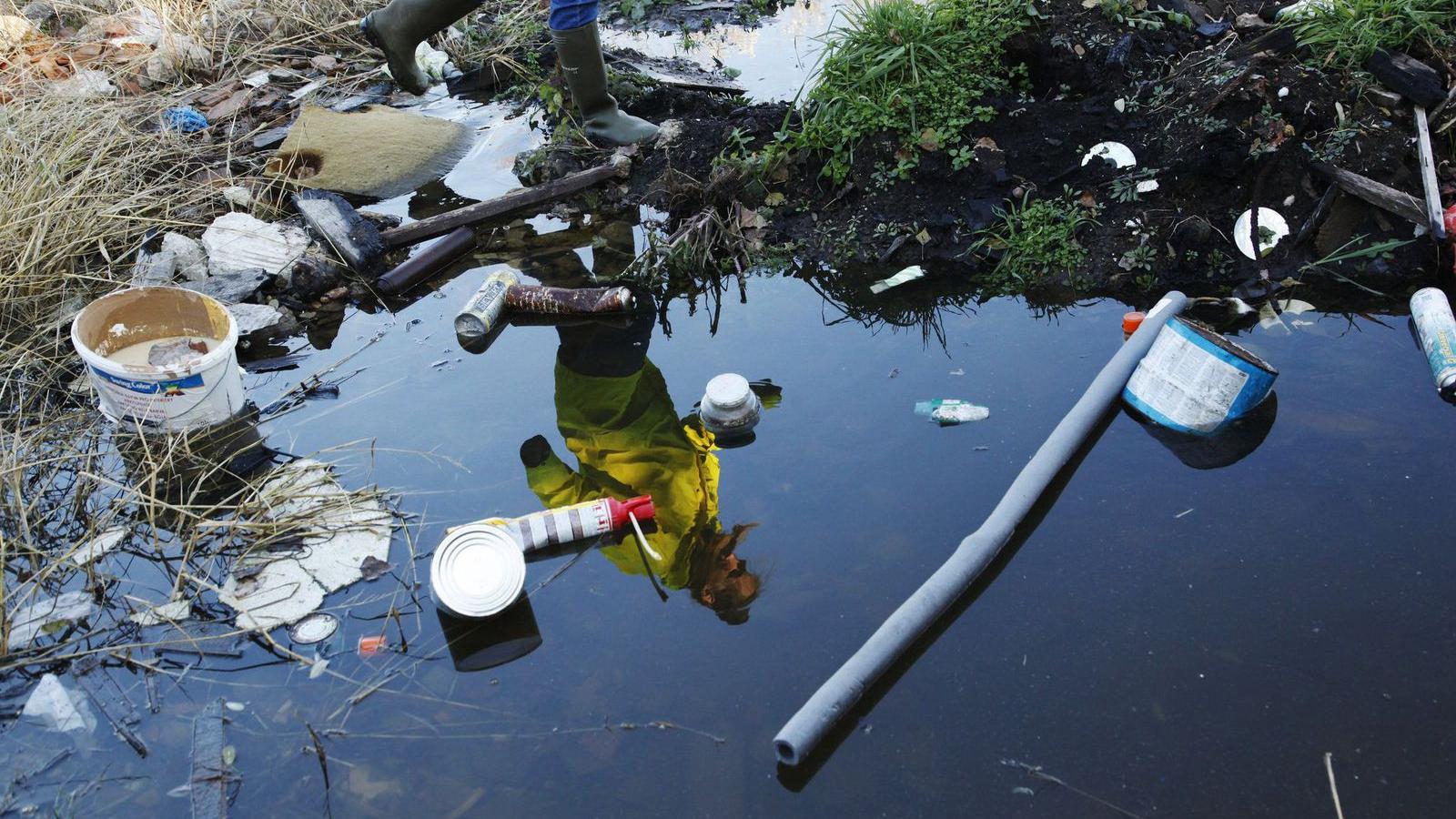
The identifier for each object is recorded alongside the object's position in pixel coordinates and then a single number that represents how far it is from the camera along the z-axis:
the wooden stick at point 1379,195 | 4.18
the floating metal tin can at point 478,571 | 3.01
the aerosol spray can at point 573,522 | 3.25
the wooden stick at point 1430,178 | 4.09
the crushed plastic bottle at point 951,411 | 3.66
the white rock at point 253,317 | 4.52
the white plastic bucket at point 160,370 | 3.55
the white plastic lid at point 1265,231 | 4.35
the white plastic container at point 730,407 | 3.64
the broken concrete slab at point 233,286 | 4.67
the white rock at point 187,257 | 4.84
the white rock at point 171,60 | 7.06
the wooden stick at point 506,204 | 5.20
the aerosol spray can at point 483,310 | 4.40
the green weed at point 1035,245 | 4.48
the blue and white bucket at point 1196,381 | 3.34
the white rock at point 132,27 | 7.43
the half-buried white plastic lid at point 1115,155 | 4.66
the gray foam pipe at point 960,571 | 2.55
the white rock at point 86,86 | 6.20
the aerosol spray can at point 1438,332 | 3.55
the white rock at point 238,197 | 5.34
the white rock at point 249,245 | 4.91
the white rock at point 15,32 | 7.04
